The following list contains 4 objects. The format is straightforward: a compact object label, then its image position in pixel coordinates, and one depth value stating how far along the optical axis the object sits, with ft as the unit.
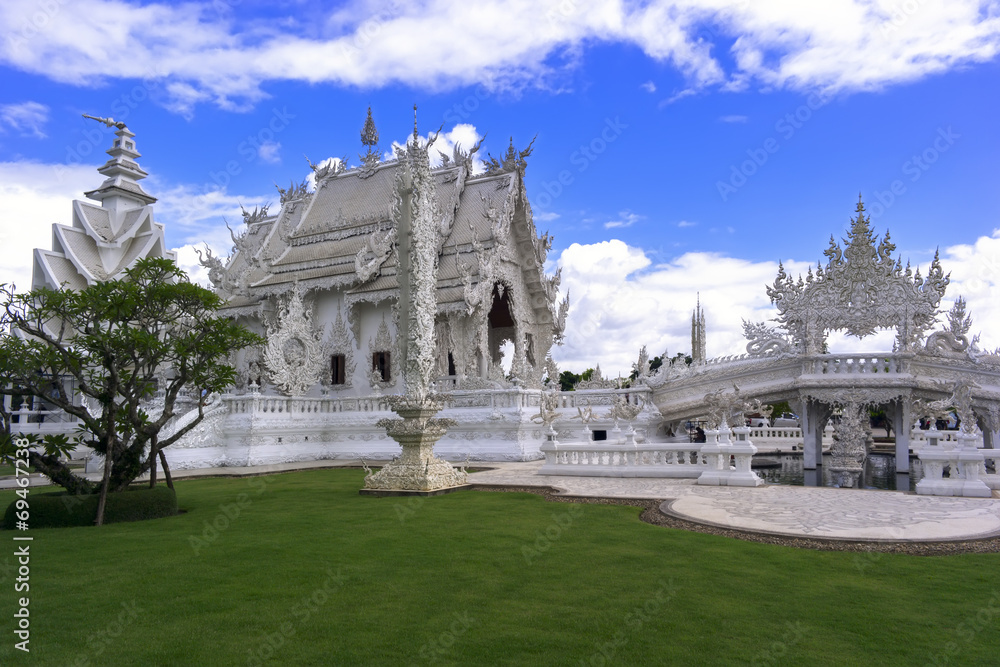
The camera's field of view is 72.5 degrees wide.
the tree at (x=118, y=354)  26.43
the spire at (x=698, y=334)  107.04
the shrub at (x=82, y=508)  25.17
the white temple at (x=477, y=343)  39.52
